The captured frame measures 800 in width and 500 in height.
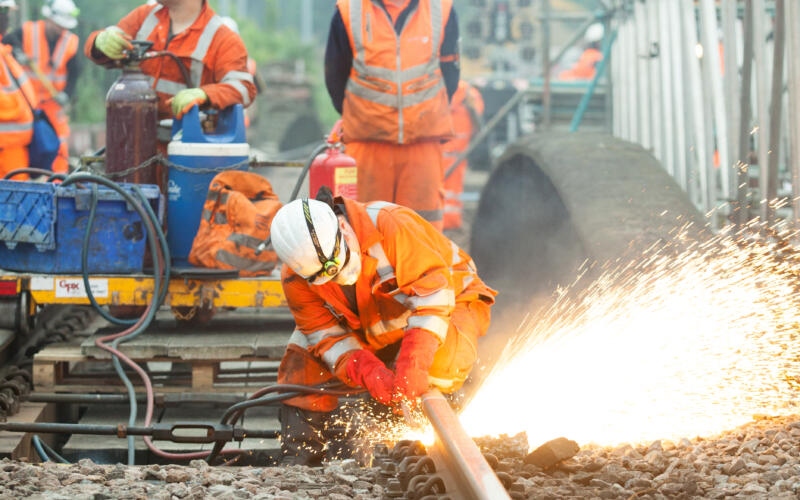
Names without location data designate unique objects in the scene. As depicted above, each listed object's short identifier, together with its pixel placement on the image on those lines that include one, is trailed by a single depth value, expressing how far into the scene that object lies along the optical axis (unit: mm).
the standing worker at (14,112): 16016
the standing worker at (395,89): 13867
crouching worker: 8555
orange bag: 11711
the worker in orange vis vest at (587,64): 31731
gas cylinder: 12039
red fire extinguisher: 12266
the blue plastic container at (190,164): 12039
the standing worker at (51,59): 22266
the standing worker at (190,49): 12891
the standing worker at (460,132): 25297
